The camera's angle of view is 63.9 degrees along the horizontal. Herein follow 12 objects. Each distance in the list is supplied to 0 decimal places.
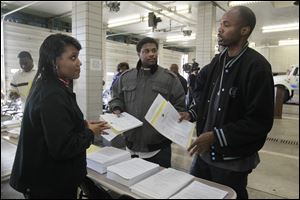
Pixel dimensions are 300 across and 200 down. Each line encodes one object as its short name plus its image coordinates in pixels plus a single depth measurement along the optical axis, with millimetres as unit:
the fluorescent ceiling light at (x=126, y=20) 7711
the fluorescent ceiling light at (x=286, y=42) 12105
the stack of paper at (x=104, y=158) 1239
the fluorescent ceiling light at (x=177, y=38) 11137
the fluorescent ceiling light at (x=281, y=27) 8953
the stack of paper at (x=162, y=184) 982
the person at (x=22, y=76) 2191
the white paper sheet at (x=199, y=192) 979
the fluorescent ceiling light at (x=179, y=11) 6811
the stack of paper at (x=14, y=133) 1771
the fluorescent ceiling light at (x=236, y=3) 5798
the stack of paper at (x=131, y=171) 1089
